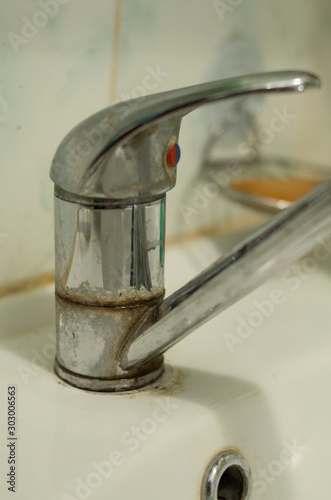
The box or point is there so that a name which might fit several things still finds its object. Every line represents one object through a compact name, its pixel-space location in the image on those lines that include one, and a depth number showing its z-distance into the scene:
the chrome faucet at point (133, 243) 0.47
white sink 0.49
